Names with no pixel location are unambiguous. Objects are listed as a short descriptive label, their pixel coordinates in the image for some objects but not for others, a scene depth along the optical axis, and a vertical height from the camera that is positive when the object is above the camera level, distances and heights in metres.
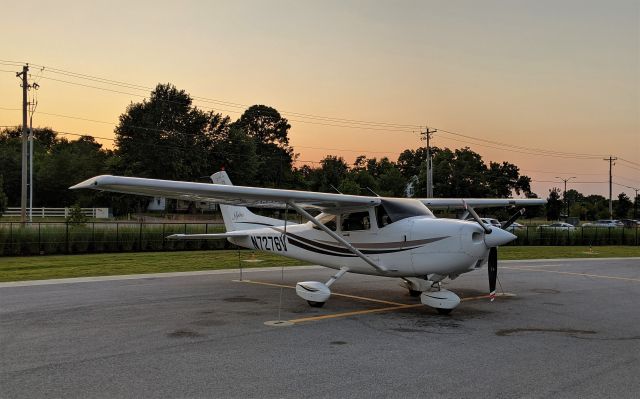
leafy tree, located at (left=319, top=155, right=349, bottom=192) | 76.94 +5.98
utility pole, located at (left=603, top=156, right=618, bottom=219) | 86.71 +5.18
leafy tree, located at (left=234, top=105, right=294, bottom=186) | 97.62 +15.25
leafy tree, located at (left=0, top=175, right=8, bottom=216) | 50.81 +0.52
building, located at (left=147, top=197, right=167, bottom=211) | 80.12 +0.47
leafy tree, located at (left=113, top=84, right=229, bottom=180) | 65.56 +9.15
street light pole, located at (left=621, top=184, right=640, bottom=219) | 97.14 +0.02
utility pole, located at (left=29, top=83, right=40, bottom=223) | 40.14 +9.41
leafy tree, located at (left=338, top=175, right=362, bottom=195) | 70.19 +2.85
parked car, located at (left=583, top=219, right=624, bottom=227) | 70.90 -1.72
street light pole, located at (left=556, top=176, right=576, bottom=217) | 111.97 +2.09
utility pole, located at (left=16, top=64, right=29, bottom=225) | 34.59 +4.97
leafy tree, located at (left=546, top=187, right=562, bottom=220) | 95.75 +0.32
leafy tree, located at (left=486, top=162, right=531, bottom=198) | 83.38 +4.84
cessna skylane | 9.80 -0.56
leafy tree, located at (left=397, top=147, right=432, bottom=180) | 124.30 +11.58
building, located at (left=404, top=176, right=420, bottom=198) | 95.81 +4.04
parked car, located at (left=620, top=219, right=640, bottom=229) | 70.87 -1.70
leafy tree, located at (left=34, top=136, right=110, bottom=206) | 74.38 +4.62
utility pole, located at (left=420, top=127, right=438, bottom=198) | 51.99 +3.21
